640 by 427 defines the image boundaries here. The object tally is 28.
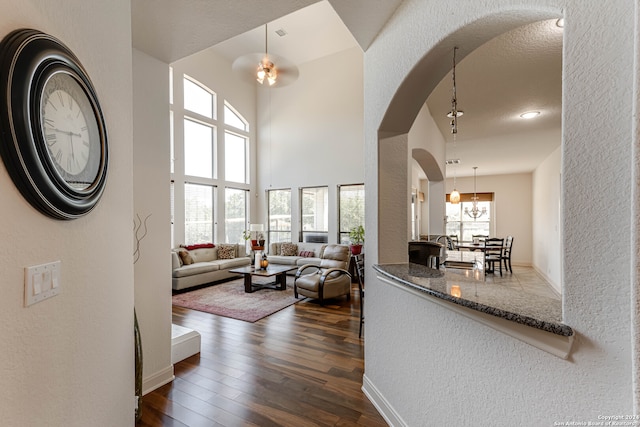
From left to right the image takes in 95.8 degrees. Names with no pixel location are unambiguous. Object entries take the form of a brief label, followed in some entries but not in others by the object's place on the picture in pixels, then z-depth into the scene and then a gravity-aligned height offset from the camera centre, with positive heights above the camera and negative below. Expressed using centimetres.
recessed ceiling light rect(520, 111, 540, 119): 384 +131
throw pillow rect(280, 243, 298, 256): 771 -102
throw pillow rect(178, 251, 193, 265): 612 -99
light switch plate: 90 -23
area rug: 426 -152
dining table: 708 -92
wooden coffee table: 547 -128
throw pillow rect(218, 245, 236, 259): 712 -100
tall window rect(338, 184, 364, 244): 756 +8
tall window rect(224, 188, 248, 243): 830 -8
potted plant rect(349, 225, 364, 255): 711 -61
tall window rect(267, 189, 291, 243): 872 -15
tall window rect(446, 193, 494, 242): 954 -32
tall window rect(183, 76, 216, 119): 735 +300
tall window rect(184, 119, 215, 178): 729 +165
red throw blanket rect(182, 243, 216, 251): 675 -83
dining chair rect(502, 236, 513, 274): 698 -103
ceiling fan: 446 +233
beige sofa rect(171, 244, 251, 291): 563 -116
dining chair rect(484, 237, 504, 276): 680 -101
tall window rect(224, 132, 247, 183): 838 +162
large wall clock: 82 +29
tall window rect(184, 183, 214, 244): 725 -4
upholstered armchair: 461 -120
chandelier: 955 +5
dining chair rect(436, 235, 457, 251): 490 -64
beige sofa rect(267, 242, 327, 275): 701 -116
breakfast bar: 94 -38
